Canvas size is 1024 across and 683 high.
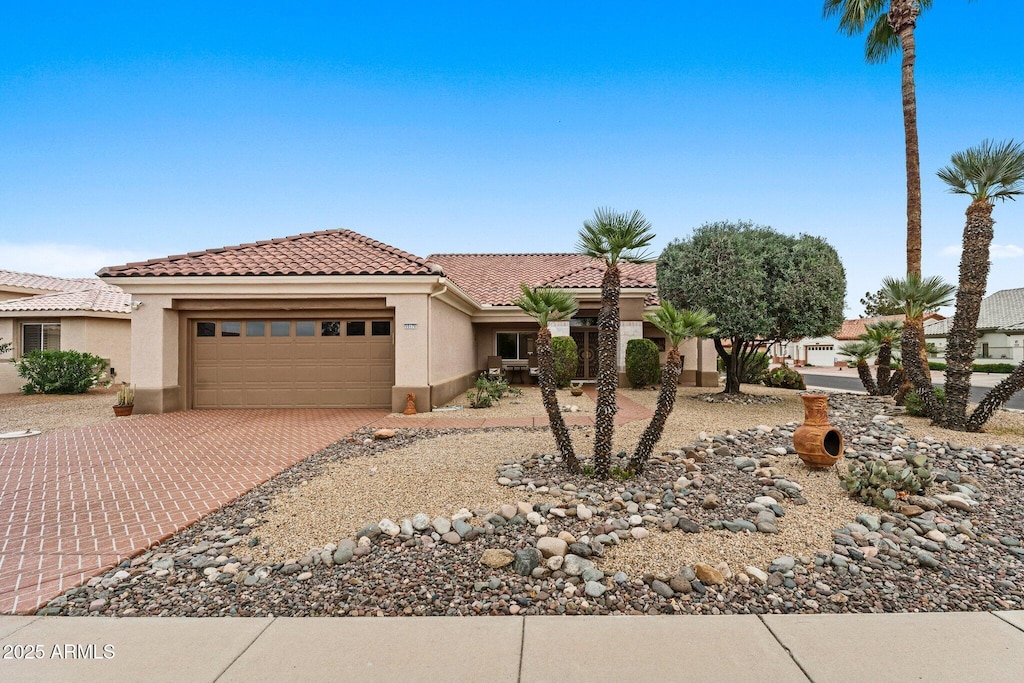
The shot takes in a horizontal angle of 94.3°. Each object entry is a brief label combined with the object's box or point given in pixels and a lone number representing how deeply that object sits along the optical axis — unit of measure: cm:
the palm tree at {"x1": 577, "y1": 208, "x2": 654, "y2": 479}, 541
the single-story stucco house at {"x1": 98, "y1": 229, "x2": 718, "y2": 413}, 1169
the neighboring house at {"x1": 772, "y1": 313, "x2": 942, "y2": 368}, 4845
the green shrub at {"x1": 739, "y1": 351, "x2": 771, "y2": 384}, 1898
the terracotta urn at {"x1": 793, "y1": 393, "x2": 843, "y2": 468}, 593
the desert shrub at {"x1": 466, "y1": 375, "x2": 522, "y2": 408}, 1263
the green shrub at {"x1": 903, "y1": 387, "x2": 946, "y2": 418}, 982
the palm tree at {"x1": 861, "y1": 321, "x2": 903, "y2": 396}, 1373
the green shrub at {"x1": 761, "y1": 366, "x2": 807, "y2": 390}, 1864
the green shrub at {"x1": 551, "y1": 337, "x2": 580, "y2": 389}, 1652
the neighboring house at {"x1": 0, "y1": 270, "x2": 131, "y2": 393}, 1759
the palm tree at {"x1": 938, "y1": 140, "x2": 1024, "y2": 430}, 790
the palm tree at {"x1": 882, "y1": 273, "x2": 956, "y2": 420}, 912
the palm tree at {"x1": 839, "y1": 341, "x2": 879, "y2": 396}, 1433
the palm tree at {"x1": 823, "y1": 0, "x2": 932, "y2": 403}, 1205
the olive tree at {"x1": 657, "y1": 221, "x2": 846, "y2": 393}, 1227
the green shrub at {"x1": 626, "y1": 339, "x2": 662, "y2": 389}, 1739
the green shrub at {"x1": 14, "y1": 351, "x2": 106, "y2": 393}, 1647
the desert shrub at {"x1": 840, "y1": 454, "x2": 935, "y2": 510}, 496
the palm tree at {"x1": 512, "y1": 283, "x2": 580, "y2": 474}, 575
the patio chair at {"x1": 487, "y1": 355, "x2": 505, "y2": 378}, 1878
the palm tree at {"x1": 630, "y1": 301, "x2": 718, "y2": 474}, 548
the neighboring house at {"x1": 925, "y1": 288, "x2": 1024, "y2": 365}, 3544
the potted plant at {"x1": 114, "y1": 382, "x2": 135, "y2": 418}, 1140
